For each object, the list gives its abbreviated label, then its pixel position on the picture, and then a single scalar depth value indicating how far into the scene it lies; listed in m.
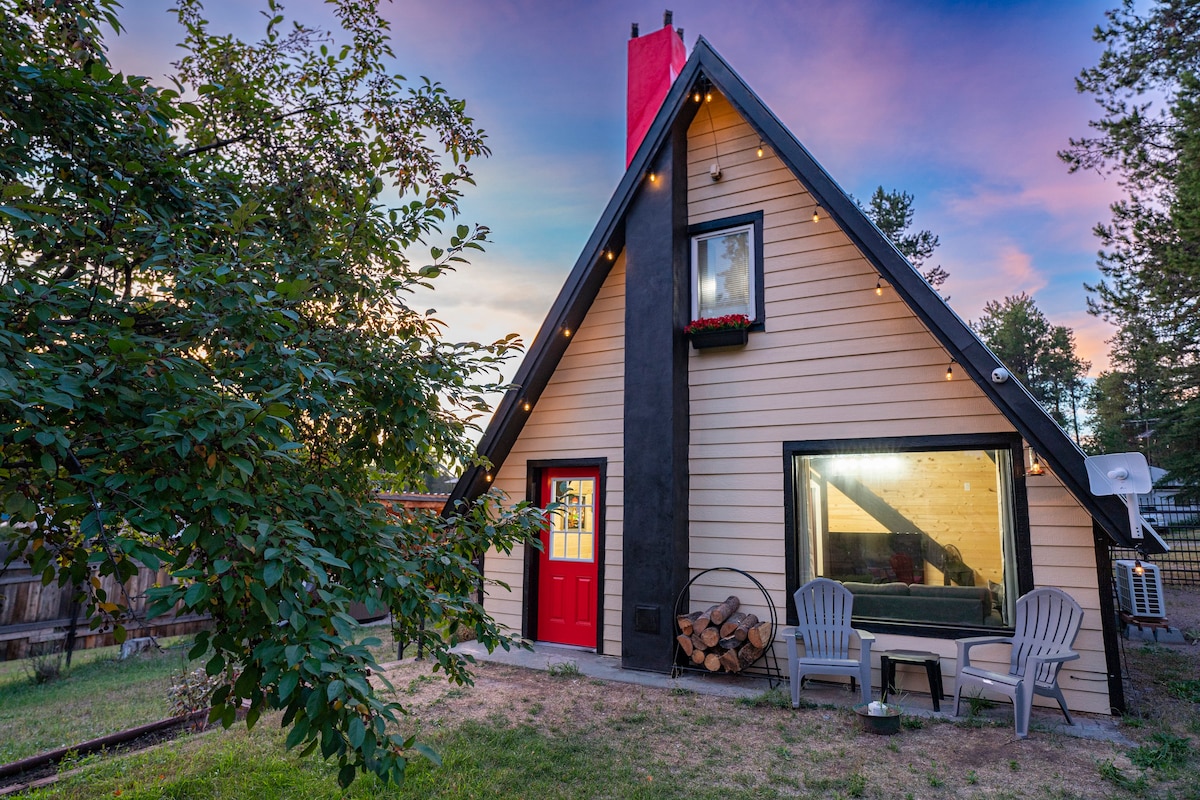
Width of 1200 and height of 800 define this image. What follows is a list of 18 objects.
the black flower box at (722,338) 6.65
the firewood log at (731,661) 5.90
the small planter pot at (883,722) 4.46
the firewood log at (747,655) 5.93
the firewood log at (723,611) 6.11
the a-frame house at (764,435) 5.37
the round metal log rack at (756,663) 6.02
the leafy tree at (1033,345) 32.19
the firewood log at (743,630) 5.93
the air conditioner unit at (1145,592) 8.19
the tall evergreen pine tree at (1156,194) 10.85
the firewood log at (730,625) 6.00
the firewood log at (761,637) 5.88
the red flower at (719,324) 6.62
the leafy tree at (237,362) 1.66
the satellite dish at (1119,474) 4.27
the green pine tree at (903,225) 21.72
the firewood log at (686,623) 6.18
